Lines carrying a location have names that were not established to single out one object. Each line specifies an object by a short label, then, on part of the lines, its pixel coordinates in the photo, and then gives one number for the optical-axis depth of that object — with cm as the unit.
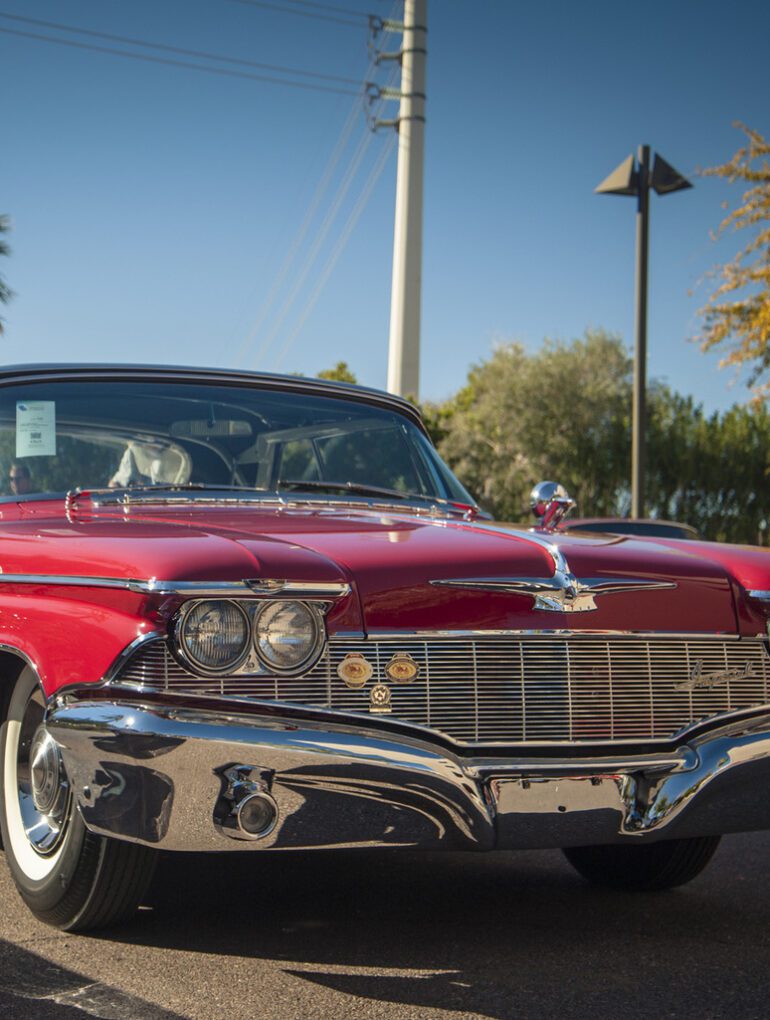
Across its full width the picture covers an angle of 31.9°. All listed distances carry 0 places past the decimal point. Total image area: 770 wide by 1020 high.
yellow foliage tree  1891
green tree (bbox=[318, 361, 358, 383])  4191
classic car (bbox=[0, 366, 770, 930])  294
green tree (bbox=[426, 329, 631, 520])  3250
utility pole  3127
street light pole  1344
